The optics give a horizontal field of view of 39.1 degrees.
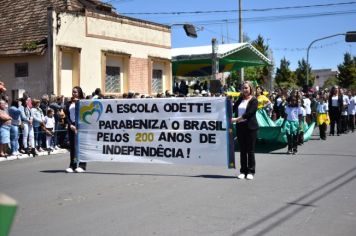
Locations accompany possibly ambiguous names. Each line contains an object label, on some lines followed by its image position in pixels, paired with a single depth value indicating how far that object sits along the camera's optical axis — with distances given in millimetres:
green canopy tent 29281
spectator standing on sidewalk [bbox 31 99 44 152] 15578
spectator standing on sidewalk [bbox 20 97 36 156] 15031
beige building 19734
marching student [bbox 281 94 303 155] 14250
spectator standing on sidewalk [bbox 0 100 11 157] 14000
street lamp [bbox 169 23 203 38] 27017
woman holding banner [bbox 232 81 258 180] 9812
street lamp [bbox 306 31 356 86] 29938
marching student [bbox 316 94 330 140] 18672
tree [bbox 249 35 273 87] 58322
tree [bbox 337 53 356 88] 84250
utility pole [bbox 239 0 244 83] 36344
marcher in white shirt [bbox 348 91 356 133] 22144
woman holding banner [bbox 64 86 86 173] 11164
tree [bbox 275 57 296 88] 79625
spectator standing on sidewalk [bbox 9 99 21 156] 14666
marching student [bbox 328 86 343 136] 20203
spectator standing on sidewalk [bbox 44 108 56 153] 15988
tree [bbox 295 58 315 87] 82812
